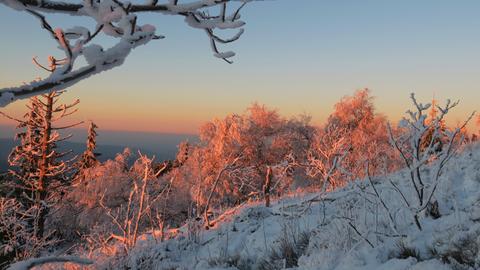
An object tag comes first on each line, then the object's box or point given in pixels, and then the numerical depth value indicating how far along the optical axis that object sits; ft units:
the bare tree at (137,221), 21.79
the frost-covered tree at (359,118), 110.01
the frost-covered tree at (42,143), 68.54
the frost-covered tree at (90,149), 135.74
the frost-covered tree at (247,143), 94.53
